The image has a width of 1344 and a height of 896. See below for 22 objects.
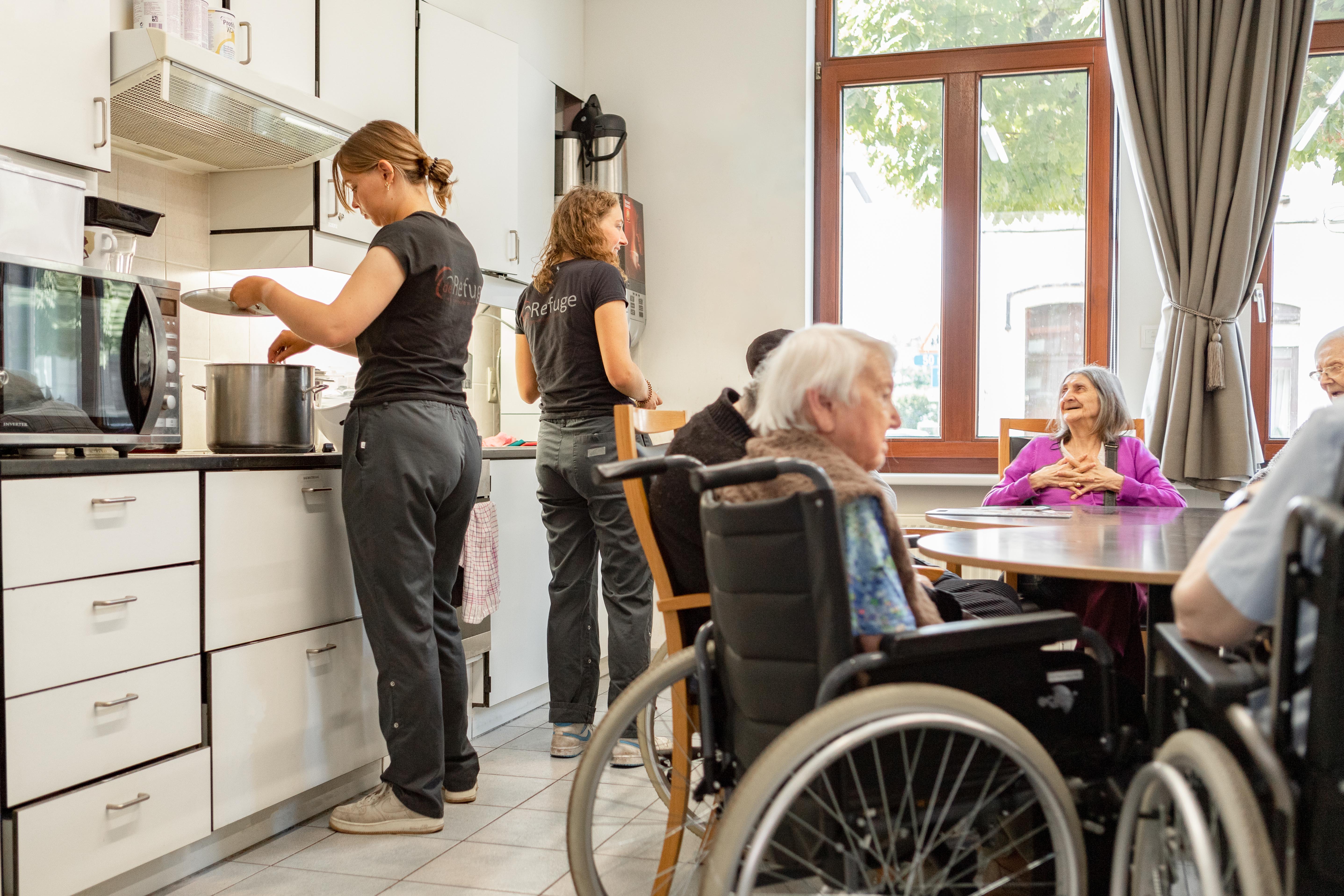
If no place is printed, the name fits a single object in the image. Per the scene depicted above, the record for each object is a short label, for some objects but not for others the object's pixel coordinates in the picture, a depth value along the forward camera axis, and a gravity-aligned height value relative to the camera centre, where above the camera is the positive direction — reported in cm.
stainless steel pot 231 +5
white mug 219 +38
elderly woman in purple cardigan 241 -12
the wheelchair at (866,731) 111 -34
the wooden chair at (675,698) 171 -42
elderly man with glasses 301 +19
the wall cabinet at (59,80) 198 +68
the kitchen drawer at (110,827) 167 -67
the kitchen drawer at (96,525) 166 -16
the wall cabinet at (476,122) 331 +100
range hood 217 +72
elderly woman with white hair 125 -1
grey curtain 373 +91
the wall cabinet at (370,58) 283 +104
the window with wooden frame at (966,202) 420 +93
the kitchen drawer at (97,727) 166 -50
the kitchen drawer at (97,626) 167 -33
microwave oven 183 +13
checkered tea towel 277 -36
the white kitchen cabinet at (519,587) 310 -48
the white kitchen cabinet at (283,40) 254 +96
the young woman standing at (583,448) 269 -4
